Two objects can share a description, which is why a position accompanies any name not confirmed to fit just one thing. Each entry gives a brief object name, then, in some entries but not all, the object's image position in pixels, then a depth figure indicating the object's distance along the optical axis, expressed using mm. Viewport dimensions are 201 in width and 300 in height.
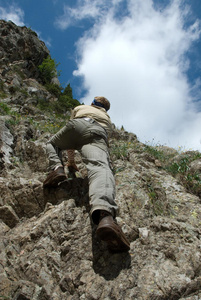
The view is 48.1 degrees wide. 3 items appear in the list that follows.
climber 2381
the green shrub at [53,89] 21641
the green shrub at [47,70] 24573
